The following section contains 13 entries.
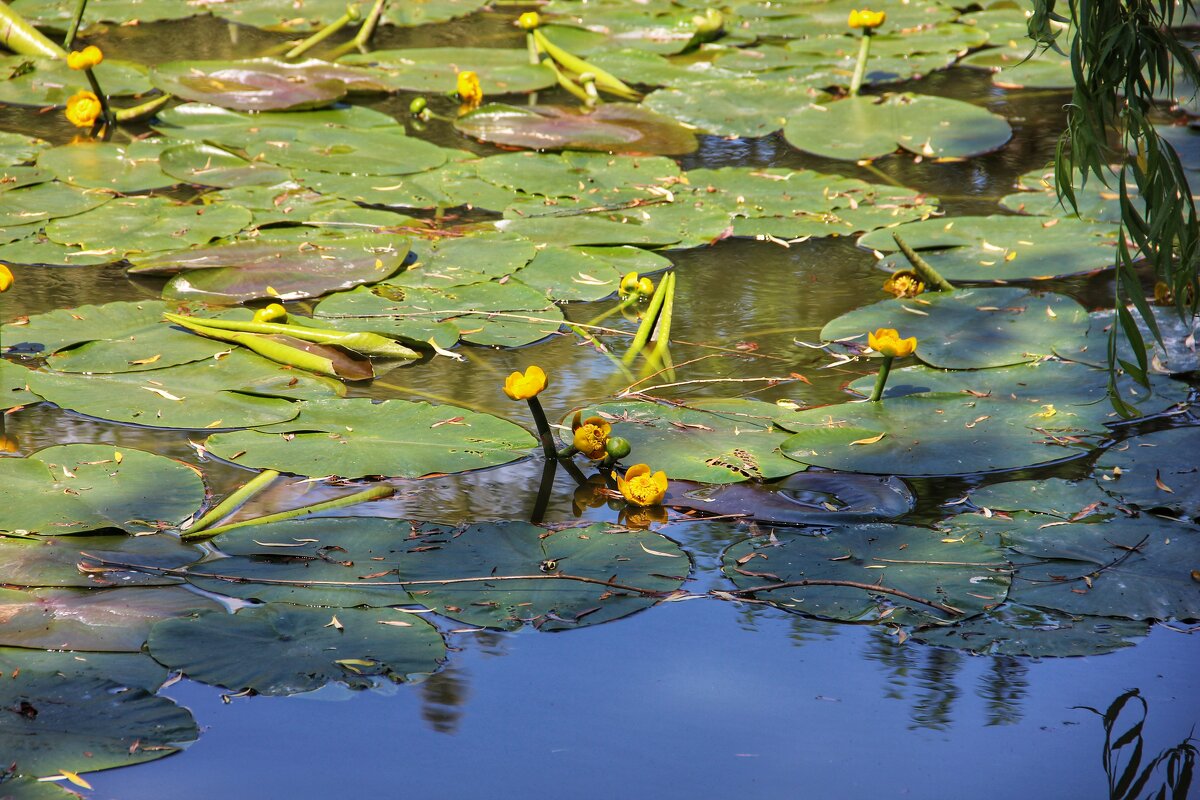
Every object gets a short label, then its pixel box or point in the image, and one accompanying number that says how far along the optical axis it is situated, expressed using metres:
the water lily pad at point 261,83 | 9.64
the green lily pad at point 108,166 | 8.14
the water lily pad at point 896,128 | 9.17
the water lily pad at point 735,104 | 9.70
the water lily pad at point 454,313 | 6.35
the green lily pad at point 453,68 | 10.62
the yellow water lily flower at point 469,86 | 10.07
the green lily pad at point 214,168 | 8.27
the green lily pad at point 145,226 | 7.28
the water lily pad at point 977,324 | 6.07
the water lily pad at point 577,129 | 9.12
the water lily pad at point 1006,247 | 7.10
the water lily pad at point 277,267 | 6.71
